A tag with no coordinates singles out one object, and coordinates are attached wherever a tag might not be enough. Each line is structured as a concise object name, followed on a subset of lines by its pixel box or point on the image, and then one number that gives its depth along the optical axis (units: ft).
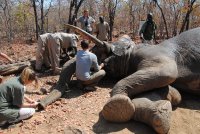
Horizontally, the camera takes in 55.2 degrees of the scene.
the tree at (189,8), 28.29
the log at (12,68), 13.60
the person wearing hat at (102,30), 20.43
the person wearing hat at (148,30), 16.79
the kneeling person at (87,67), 11.25
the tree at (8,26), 37.11
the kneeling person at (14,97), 8.81
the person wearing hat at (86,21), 19.09
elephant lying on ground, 8.52
